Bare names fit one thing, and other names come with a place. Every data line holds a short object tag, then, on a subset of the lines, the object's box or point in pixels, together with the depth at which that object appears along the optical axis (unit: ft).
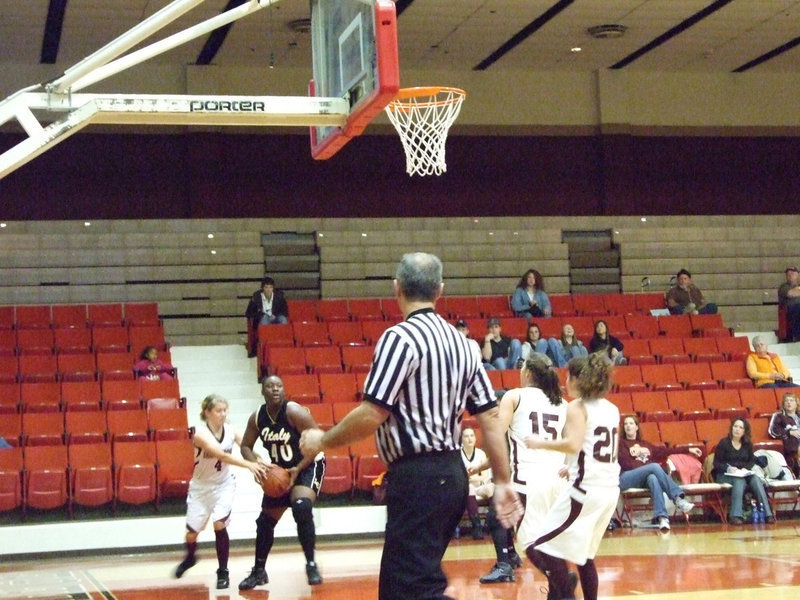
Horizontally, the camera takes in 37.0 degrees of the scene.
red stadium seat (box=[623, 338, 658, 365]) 54.44
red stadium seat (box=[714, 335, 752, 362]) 57.06
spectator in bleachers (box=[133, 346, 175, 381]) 49.29
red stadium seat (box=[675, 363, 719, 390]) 52.56
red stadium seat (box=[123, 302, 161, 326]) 55.57
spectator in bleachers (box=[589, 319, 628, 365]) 53.31
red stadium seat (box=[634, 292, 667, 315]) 62.64
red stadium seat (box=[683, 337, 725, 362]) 55.42
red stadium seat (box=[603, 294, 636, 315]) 62.03
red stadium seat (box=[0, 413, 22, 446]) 43.11
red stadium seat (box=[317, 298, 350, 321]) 57.72
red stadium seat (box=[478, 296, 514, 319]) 59.77
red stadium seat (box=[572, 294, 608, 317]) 61.26
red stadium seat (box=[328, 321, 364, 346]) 54.60
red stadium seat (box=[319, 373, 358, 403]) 48.01
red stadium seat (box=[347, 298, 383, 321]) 58.39
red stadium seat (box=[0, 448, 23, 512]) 40.45
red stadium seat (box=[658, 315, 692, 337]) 58.90
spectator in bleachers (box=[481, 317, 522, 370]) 51.98
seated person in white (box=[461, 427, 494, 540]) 40.78
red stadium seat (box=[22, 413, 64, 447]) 43.24
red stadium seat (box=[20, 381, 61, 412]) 45.55
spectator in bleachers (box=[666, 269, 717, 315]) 60.95
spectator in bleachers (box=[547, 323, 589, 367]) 52.52
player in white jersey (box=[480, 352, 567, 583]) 24.22
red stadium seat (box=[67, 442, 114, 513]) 41.04
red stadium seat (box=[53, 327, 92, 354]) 51.72
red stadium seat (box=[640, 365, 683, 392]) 52.43
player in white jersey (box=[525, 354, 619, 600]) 20.67
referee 13.73
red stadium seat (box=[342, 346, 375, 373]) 51.16
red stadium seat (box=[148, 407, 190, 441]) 44.39
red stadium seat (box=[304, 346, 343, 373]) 50.85
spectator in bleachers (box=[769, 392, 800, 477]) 46.93
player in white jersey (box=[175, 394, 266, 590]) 29.96
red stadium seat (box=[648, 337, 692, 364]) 54.90
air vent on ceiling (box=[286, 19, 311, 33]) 58.33
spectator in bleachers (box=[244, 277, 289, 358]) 55.26
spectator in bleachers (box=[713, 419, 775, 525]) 43.91
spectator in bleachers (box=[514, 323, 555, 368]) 52.57
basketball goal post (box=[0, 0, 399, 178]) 25.04
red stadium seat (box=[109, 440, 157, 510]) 41.37
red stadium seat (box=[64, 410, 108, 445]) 43.52
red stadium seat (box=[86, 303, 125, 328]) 55.26
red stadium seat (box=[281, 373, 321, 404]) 47.57
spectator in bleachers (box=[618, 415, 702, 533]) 42.63
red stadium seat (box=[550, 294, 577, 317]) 60.83
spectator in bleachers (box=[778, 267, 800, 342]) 60.23
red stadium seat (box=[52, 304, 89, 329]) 54.75
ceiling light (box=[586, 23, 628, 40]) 61.52
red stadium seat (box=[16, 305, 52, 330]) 54.03
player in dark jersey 28.89
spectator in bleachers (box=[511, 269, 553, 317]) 58.08
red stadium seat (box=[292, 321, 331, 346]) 53.78
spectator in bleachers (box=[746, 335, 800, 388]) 53.01
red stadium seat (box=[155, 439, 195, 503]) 41.73
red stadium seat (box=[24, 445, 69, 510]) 40.65
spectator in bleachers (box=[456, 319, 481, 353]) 49.54
